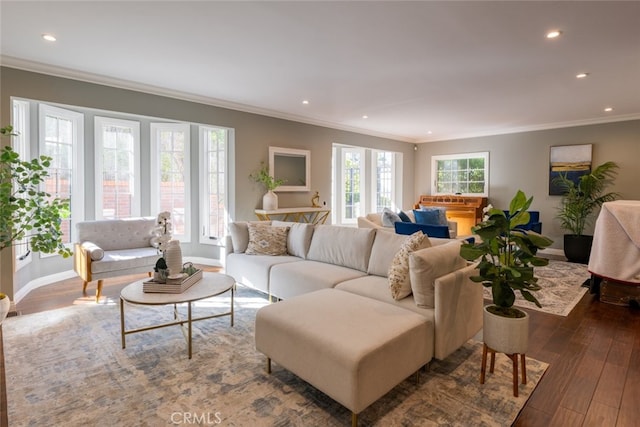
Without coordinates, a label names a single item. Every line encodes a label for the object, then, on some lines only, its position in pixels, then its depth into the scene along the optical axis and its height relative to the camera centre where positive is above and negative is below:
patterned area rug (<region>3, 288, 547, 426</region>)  1.87 -1.16
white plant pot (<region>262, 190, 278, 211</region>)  5.32 +0.08
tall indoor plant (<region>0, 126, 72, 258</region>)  2.32 -0.06
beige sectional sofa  2.27 -0.62
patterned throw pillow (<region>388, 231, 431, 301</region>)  2.47 -0.48
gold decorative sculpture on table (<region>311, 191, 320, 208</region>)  6.28 +0.11
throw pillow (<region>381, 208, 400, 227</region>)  5.45 -0.19
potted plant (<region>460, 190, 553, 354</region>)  2.03 -0.38
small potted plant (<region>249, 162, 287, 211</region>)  5.33 +0.35
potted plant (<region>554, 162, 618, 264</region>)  5.70 +0.06
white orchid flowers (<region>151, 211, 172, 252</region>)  2.87 -0.22
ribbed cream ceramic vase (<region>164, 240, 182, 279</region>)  2.78 -0.45
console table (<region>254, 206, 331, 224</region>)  5.37 -0.14
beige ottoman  1.74 -0.79
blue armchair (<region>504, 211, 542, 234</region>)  5.97 -0.30
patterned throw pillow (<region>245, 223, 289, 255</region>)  4.07 -0.42
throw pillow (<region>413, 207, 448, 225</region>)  5.90 -0.17
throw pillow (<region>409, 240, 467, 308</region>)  2.27 -0.44
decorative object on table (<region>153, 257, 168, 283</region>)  2.70 -0.54
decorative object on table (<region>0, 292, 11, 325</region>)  2.25 -0.69
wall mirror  5.63 +0.68
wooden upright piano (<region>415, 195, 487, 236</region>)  6.95 -0.04
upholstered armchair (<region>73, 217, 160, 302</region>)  3.70 -0.55
